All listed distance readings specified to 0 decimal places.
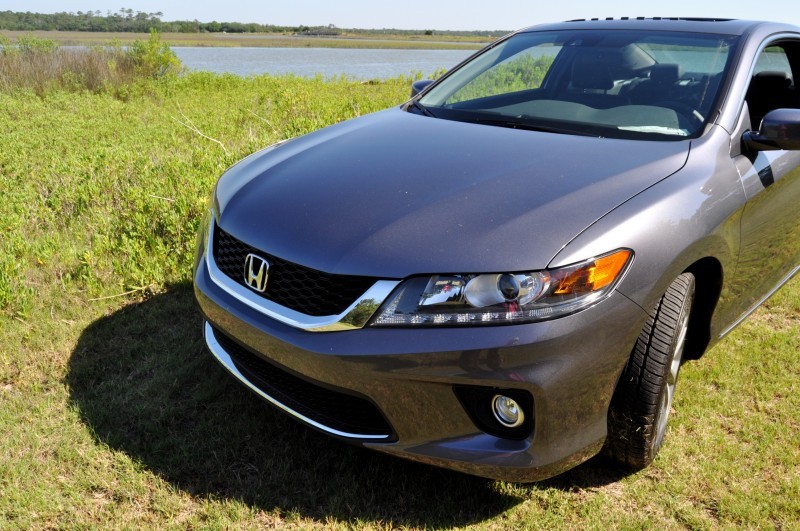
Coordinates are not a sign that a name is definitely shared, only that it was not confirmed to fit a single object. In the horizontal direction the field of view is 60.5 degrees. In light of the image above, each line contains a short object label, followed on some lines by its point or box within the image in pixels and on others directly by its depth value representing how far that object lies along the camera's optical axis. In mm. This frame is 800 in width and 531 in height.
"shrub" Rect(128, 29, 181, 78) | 15898
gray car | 1983
